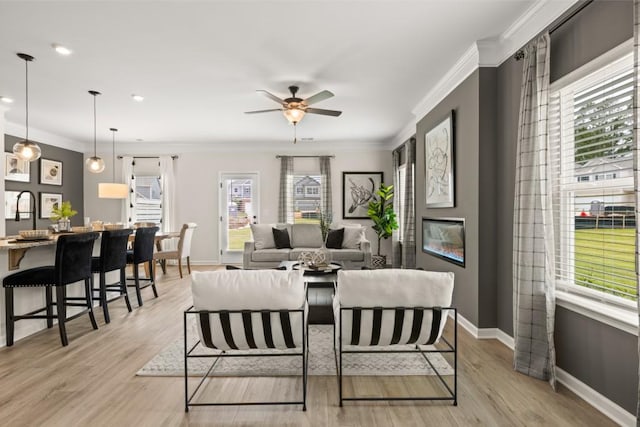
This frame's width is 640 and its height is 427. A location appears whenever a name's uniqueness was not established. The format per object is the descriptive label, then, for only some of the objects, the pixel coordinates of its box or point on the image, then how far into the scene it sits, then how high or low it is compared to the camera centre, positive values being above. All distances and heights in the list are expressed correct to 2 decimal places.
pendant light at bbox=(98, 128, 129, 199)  6.57 +0.40
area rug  2.68 -1.17
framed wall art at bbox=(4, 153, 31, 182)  6.20 +0.74
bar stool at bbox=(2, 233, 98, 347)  3.20 -0.58
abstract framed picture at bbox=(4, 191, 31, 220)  6.21 +0.12
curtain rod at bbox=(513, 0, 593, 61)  2.26 +1.28
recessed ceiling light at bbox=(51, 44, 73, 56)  3.29 +1.49
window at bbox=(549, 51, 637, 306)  2.05 +0.19
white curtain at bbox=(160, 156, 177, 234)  7.91 +0.42
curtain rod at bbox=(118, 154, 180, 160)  7.98 +1.21
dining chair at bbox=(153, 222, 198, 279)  6.21 -0.69
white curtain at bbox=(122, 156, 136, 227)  7.95 +0.46
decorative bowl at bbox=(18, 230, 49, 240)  3.45 -0.22
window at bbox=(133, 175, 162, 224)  7.98 +0.27
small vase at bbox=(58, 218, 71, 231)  4.28 -0.14
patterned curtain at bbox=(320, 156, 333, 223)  7.86 +0.64
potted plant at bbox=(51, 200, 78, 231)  4.15 -0.06
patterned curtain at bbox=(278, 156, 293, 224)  7.83 +0.50
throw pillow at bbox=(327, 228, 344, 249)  6.43 -0.47
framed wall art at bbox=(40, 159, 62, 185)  6.90 +0.78
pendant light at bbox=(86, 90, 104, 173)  5.24 +0.69
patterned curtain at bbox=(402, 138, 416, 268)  5.98 -0.01
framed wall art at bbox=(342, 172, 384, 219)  7.96 +0.49
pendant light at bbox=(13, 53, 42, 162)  3.80 +0.65
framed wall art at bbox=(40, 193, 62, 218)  6.91 +0.19
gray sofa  6.08 -0.60
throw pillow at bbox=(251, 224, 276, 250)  6.42 -0.42
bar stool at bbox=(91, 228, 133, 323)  3.89 -0.51
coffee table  3.68 -0.93
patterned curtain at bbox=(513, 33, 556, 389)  2.53 -0.15
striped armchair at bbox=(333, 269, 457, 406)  2.22 -0.56
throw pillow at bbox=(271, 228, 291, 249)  6.46 -0.46
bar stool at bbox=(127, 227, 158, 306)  4.61 -0.49
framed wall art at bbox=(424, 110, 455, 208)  3.94 +0.57
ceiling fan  4.10 +1.25
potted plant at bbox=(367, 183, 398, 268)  7.08 -0.11
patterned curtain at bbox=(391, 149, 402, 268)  7.12 -0.41
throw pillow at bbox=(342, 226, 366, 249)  6.37 -0.43
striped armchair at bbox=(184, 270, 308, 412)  2.17 -0.57
